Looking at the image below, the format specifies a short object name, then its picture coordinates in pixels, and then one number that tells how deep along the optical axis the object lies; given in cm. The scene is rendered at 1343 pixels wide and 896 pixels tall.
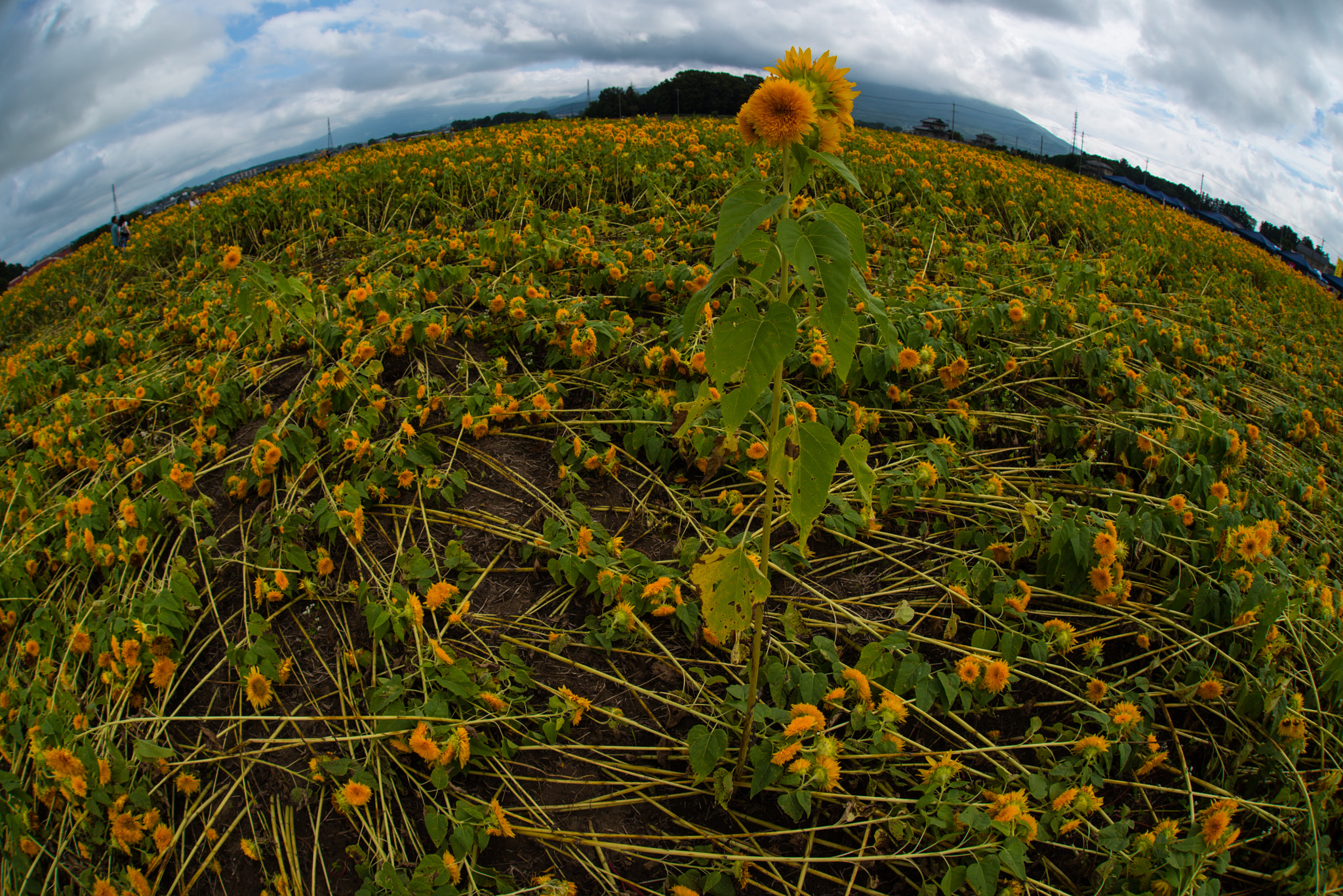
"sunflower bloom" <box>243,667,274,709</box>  192
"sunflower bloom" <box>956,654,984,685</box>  186
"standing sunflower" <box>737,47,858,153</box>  116
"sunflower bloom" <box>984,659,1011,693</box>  183
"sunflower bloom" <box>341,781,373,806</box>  166
